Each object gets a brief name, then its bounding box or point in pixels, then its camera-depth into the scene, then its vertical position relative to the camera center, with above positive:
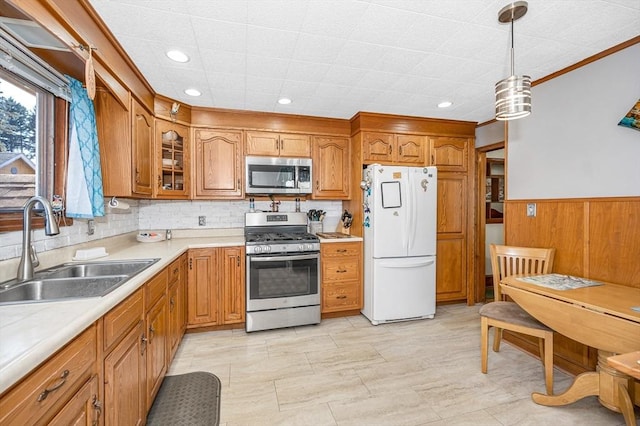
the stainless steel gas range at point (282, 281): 2.97 -0.75
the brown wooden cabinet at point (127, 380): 1.18 -0.79
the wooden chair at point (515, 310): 1.99 -0.80
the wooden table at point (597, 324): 1.49 -0.65
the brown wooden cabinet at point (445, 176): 3.49 +0.46
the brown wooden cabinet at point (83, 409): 0.88 -0.67
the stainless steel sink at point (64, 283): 1.37 -0.39
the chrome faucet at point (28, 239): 1.35 -0.14
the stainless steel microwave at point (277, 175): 3.30 +0.43
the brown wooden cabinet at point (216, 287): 2.91 -0.79
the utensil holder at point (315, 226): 3.86 -0.20
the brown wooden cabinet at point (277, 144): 3.34 +0.80
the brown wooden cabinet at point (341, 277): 3.29 -0.77
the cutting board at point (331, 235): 3.55 -0.30
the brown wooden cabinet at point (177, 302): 2.25 -0.79
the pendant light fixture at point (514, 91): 1.60 +0.69
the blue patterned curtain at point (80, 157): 1.91 +0.37
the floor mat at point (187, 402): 1.76 -1.29
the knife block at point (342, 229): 3.79 -0.24
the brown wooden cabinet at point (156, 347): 1.70 -0.89
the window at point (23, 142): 1.54 +0.42
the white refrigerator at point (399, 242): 3.16 -0.35
